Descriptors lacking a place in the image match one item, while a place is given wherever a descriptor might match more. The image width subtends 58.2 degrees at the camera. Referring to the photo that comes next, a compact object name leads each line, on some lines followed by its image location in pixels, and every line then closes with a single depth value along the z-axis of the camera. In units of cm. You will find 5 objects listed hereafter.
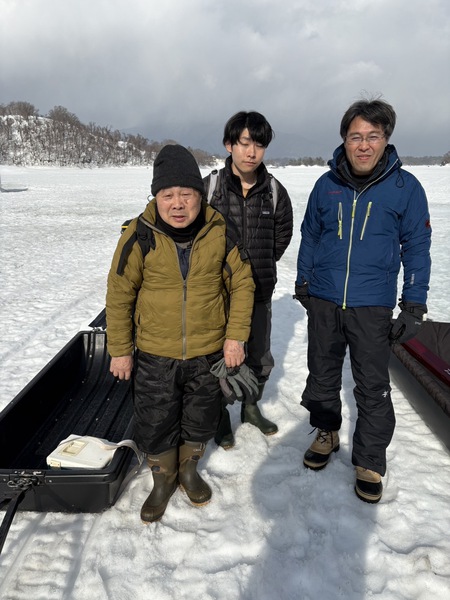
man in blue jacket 202
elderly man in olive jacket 187
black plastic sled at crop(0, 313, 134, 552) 197
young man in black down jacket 228
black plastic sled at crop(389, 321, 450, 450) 266
